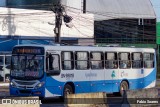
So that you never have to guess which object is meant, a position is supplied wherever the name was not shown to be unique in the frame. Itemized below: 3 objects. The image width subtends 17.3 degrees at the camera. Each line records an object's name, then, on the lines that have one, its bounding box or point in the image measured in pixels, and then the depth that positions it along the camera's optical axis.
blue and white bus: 23.53
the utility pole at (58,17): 36.37
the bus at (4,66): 40.56
